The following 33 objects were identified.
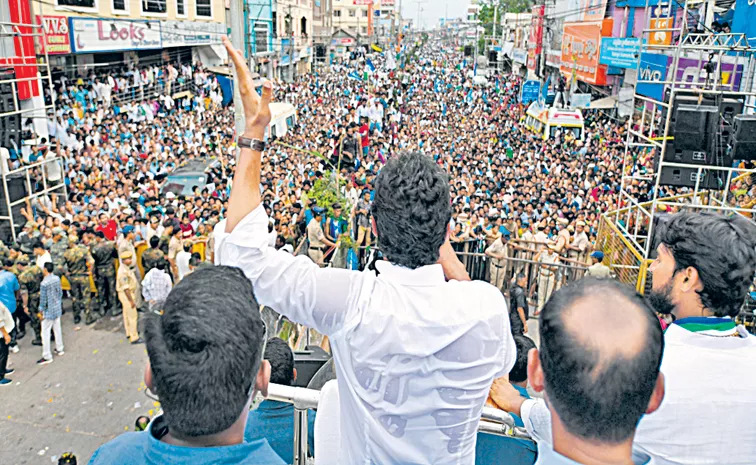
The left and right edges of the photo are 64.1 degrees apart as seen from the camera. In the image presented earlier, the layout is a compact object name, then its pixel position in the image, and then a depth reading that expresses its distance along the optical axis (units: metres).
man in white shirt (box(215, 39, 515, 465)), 1.70
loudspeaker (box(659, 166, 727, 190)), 7.87
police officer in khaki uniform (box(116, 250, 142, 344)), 8.30
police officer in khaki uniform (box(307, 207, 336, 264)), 9.36
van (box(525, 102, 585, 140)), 20.56
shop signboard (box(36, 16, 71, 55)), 15.59
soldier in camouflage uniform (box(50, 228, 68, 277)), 8.74
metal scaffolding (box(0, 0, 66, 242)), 10.88
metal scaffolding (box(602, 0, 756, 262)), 7.35
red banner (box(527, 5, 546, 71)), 38.50
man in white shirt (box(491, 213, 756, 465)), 1.84
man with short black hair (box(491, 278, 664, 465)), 1.32
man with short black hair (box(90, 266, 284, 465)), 1.34
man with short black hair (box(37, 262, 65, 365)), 7.57
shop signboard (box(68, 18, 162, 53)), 16.86
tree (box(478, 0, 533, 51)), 78.44
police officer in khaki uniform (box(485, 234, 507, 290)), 9.20
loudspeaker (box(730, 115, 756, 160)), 6.96
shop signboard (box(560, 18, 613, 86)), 23.33
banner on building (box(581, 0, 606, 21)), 24.02
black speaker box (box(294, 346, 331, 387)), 3.37
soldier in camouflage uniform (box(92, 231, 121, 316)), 8.80
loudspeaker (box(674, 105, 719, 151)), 7.27
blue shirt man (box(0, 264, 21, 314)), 7.26
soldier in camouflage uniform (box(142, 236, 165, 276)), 8.47
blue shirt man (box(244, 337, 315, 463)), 2.62
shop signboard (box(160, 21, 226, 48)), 23.47
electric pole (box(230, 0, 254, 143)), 8.02
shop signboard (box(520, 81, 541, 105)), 29.41
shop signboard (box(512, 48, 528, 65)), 43.73
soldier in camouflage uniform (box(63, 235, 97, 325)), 8.48
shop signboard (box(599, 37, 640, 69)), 17.85
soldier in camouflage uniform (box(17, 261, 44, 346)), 7.87
